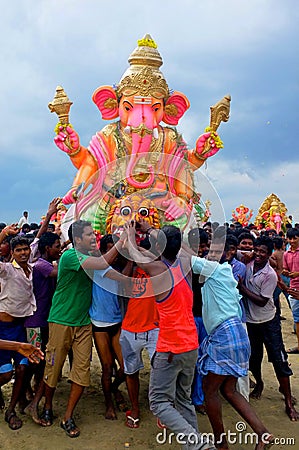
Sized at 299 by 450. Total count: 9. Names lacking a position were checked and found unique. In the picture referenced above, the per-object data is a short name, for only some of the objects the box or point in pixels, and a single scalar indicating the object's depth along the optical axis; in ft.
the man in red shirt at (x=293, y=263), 16.66
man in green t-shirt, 11.19
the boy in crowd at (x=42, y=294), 11.98
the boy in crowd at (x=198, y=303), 11.71
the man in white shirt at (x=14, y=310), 11.46
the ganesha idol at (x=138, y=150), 23.30
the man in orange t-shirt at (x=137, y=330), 11.28
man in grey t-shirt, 12.19
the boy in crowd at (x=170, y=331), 9.37
